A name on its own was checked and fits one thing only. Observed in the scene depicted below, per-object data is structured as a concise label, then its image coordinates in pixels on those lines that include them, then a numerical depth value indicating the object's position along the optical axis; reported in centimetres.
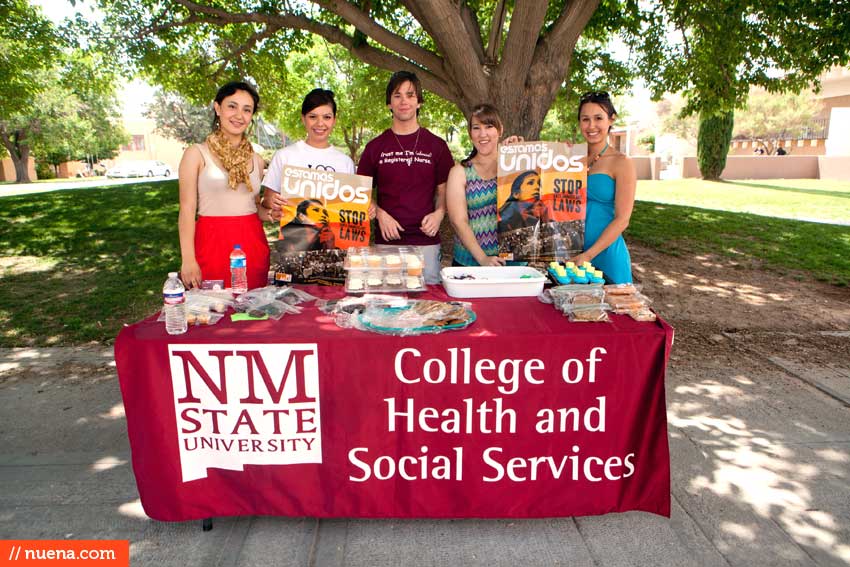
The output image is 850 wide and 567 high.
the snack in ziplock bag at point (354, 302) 274
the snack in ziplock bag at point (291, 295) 288
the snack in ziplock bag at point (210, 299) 264
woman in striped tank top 328
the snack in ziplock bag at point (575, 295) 260
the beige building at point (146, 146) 6309
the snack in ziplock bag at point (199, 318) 254
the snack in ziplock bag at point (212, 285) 301
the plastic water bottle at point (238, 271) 298
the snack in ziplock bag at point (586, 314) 255
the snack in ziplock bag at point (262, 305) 269
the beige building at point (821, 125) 3184
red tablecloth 242
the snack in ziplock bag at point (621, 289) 276
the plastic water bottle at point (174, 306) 239
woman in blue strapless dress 324
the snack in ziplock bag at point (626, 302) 264
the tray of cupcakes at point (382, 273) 302
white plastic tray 292
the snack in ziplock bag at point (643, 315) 257
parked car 4372
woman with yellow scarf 324
